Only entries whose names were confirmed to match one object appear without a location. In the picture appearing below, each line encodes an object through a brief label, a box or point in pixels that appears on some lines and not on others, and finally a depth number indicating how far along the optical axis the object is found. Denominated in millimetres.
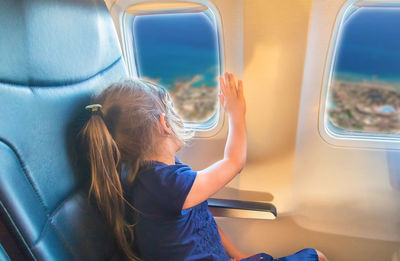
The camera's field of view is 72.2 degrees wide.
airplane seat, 590
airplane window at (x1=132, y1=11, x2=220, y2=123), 1375
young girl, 840
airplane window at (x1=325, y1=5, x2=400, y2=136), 1222
